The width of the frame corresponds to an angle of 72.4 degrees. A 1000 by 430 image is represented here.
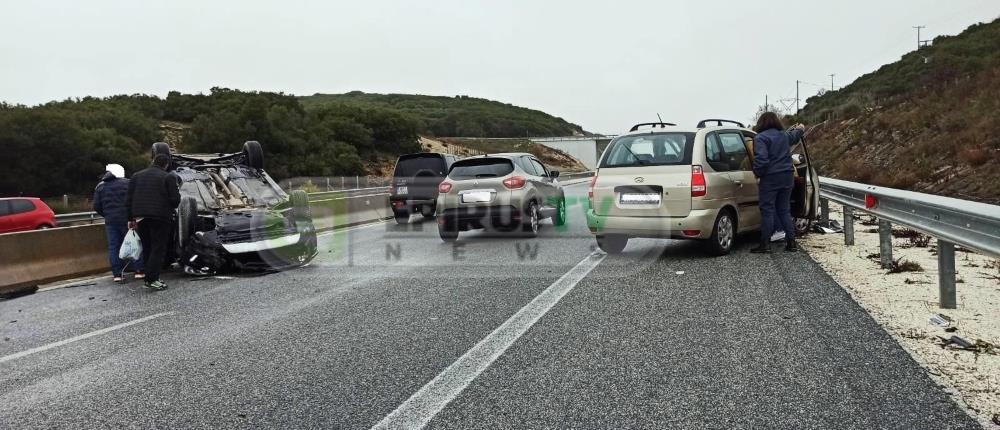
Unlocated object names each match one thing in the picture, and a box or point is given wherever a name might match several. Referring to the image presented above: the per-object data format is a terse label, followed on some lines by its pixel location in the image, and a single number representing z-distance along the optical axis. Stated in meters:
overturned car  8.95
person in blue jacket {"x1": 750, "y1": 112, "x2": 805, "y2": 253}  8.65
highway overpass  87.19
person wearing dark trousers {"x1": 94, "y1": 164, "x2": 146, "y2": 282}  9.12
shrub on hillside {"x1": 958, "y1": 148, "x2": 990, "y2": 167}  15.66
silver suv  11.70
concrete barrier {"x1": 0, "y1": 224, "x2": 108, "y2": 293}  8.82
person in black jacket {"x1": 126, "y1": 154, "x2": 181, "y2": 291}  8.29
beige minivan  8.52
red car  19.08
